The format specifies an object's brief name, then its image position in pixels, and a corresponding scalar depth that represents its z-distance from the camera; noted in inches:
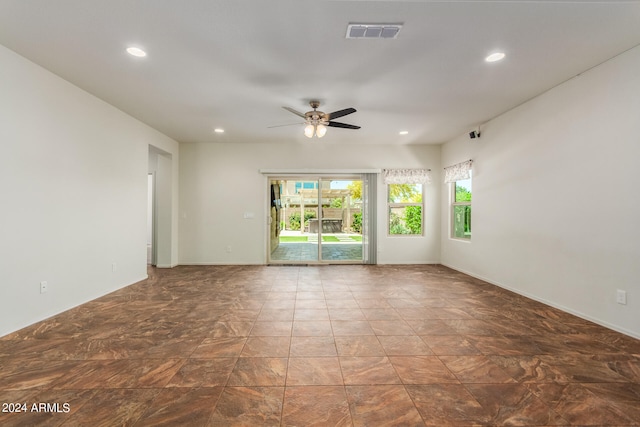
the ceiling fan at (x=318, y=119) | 144.7
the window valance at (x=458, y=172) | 207.5
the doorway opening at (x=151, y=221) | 240.8
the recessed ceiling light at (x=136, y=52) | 103.8
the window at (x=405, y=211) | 252.8
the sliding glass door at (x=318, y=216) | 252.7
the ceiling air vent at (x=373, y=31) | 89.4
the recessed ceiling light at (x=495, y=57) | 106.6
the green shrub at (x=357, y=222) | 258.2
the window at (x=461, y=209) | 214.5
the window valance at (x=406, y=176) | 246.2
